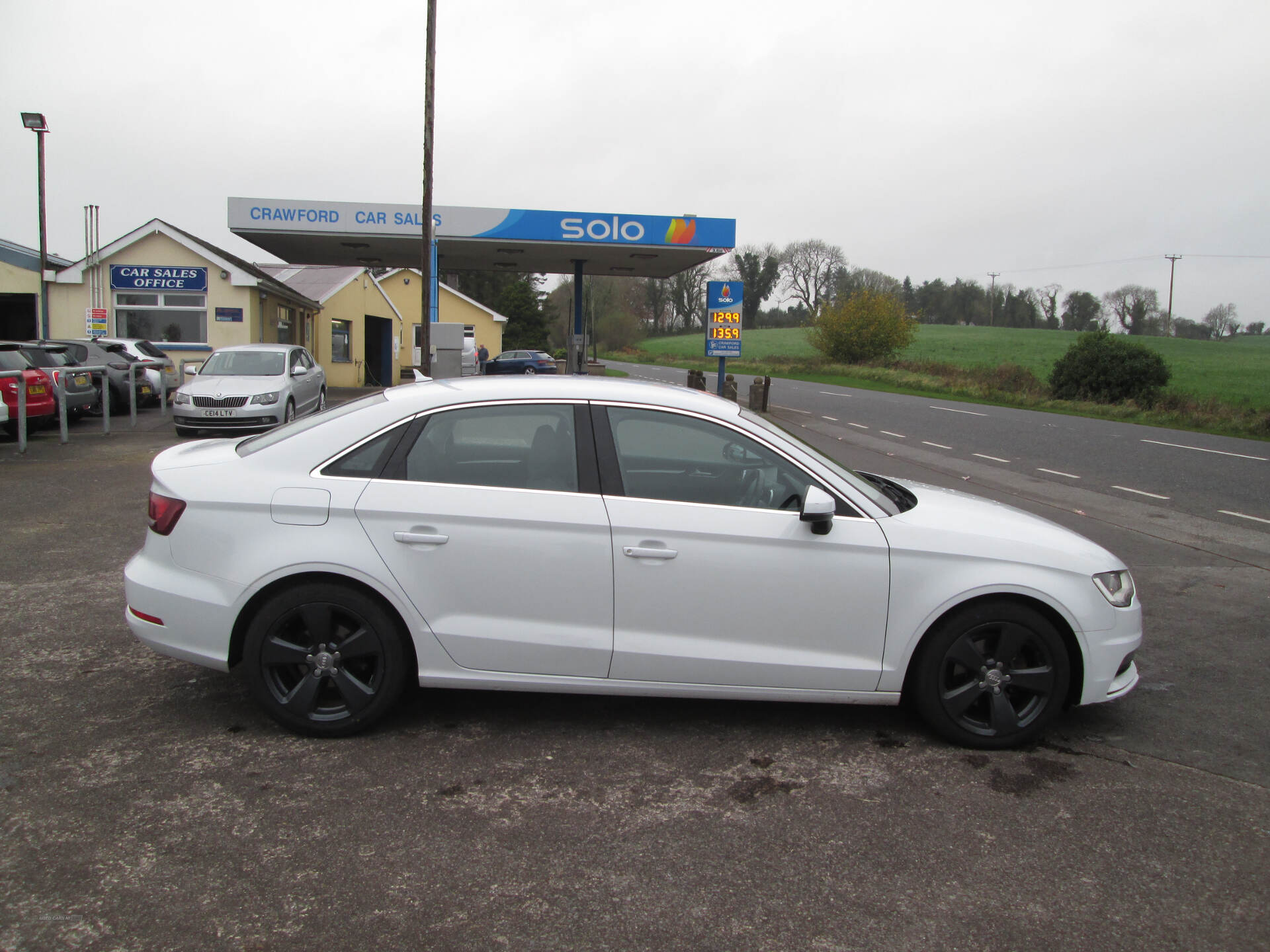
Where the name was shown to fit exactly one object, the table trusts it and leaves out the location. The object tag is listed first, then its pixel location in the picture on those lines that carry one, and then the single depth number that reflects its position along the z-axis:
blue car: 44.56
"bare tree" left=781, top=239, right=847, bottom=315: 95.69
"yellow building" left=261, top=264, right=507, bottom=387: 35.66
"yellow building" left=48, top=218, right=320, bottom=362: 26.58
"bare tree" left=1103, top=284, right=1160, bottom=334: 90.00
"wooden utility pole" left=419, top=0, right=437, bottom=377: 18.33
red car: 14.10
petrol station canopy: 22.23
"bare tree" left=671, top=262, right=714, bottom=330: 101.69
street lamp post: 26.61
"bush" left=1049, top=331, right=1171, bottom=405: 32.25
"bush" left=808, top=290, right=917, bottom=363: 53.44
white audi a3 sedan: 3.92
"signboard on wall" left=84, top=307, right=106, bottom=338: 24.59
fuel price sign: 20.83
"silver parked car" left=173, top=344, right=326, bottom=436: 16.28
